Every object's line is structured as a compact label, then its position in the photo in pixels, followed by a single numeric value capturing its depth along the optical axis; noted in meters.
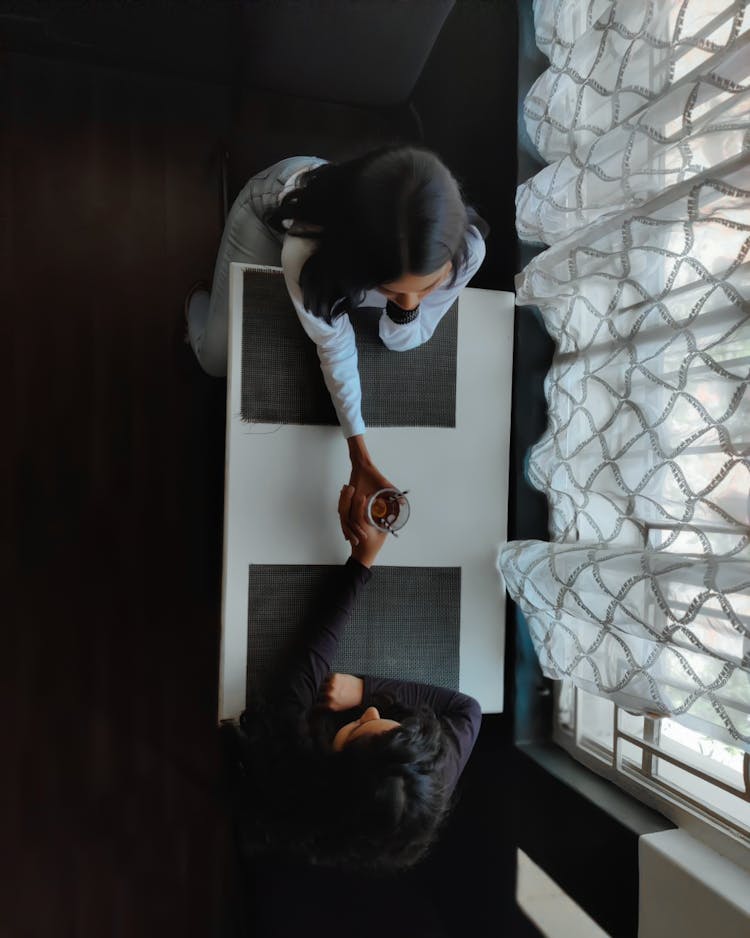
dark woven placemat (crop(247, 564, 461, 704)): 1.24
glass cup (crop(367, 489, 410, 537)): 1.23
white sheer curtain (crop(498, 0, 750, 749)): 0.93
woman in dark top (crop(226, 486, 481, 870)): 1.11
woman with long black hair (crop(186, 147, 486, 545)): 0.92
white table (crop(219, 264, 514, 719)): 1.23
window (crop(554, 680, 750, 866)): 1.06
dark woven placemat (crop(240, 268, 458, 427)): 1.22
